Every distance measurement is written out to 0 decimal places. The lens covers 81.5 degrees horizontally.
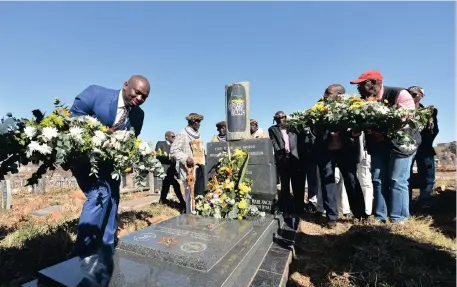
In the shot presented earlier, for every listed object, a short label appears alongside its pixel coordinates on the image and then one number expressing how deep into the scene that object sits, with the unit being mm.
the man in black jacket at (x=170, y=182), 6585
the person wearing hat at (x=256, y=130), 6602
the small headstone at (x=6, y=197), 6887
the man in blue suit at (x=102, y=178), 2738
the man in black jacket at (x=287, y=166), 5664
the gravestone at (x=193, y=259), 2166
